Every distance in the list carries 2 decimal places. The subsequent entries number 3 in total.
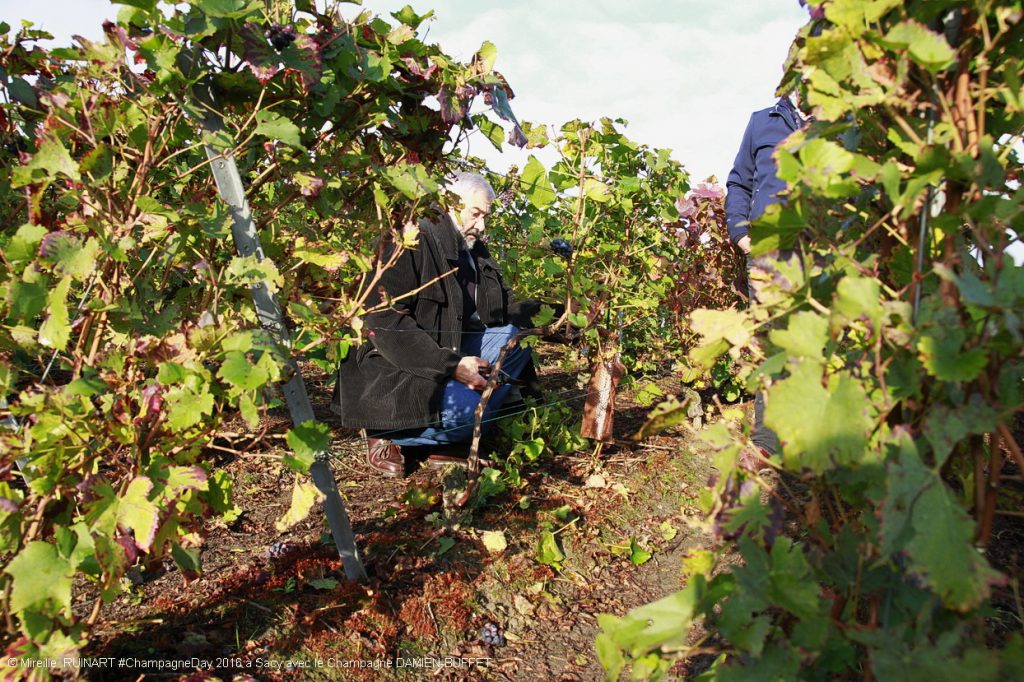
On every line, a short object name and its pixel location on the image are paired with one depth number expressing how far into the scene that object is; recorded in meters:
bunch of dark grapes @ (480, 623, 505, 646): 2.24
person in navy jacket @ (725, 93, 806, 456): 3.22
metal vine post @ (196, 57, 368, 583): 1.75
